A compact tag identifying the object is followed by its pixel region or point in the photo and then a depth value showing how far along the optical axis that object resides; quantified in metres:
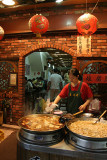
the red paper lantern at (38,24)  3.54
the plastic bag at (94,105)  3.92
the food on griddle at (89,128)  1.96
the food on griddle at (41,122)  2.22
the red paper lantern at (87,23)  3.32
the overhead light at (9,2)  4.17
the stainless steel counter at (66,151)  1.81
